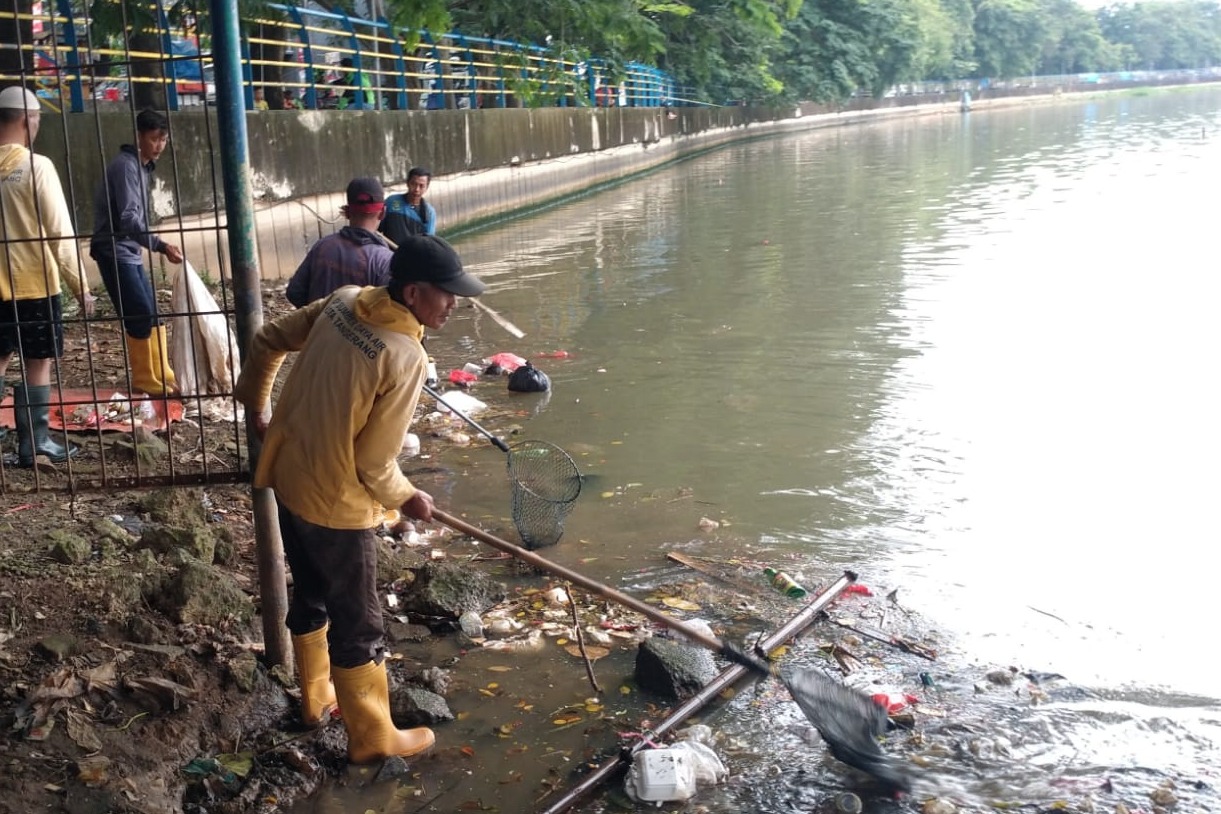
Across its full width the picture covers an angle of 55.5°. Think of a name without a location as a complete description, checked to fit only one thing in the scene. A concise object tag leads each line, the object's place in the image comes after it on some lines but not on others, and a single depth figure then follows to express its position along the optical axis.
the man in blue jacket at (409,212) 8.62
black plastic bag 8.79
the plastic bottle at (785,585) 5.23
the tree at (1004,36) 95.38
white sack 6.32
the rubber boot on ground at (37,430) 5.55
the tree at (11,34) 9.78
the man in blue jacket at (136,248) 6.17
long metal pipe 3.63
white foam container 3.65
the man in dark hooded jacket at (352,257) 6.46
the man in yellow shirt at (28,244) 5.40
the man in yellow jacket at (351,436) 3.39
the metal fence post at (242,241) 3.49
